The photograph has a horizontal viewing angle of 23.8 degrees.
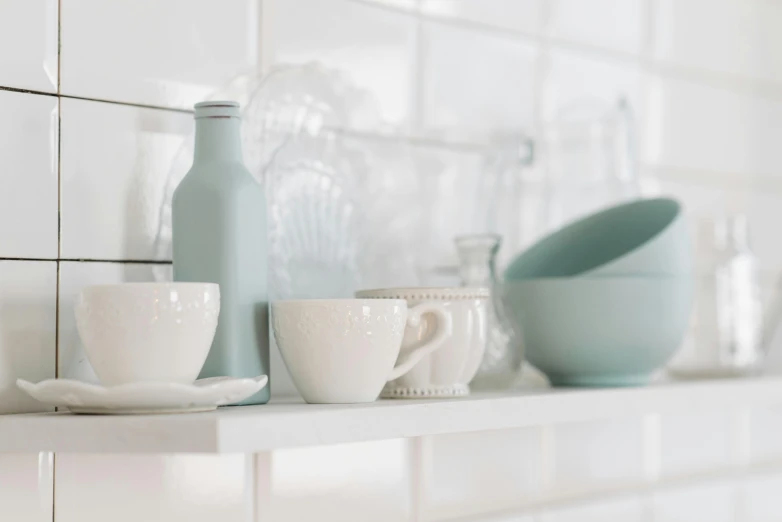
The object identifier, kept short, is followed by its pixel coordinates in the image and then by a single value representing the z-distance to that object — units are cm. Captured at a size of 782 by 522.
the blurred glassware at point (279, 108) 130
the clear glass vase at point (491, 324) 135
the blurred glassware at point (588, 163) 155
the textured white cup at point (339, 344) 117
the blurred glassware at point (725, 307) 161
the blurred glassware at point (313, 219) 130
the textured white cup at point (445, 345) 123
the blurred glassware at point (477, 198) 144
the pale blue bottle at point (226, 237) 118
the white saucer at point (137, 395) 109
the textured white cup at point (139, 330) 110
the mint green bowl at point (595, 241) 143
